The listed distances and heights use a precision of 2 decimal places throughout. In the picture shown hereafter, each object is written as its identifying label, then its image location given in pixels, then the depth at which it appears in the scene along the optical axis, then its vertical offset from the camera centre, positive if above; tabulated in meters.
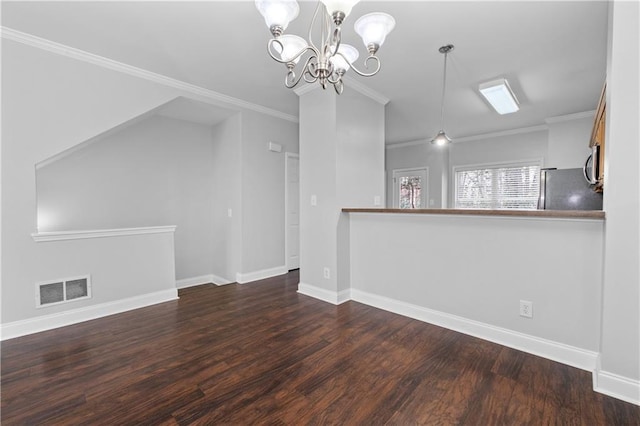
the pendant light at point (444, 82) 2.75 +1.50
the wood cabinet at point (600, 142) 2.47 +0.58
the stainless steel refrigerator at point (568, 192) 3.18 +0.15
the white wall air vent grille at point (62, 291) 2.71 -0.82
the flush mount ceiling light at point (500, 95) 3.28 +1.36
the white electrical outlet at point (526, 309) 2.26 -0.81
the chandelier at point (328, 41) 1.53 +1.03
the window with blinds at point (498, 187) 5.62 +0.38
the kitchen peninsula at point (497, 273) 2.04 -0.58
